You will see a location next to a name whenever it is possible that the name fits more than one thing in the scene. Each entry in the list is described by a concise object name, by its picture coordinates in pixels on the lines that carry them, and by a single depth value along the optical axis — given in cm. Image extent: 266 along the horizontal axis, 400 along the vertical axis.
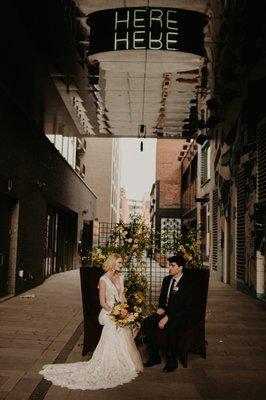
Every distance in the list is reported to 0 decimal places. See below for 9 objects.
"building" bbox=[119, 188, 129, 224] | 11892
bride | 528
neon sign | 923
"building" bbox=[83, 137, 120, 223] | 4597
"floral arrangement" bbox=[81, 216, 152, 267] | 690
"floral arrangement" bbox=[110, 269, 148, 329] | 552
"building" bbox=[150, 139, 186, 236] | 4106
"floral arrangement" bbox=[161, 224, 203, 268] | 724
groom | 591
